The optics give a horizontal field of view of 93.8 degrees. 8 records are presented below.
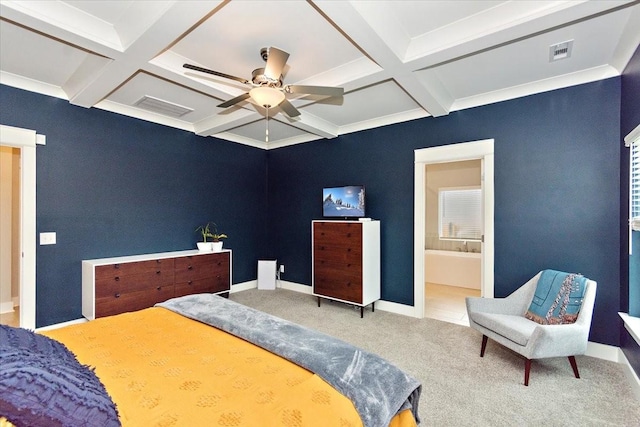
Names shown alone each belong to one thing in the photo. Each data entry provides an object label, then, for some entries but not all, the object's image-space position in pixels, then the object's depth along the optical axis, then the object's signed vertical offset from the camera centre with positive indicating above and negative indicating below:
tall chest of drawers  4.00 -0.67
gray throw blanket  1.25 -0.72
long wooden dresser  3.36 -0.83
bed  0.86 -0.73
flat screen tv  4.28 +0.17
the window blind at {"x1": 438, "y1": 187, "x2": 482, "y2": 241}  6.32 +0.00
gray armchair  2.28 -0.97
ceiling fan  2.28 +1.01
